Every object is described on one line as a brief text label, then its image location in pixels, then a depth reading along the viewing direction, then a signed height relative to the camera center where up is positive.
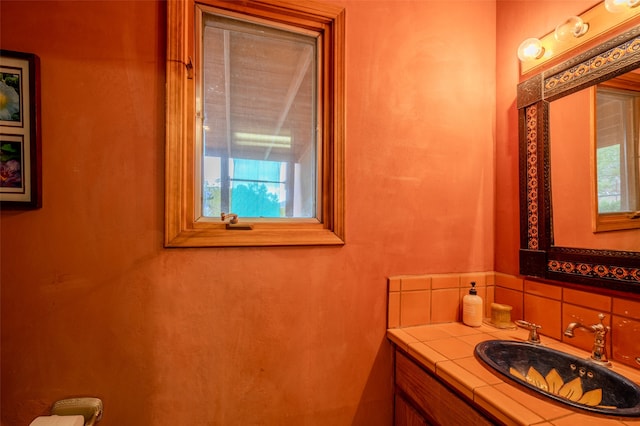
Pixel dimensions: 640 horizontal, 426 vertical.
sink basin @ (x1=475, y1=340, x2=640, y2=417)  0.78 -0.53
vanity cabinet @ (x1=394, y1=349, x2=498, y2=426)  0.86 -0.65
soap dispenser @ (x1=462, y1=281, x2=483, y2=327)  1.28 -0.44
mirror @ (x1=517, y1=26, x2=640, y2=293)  0.95 +0.20
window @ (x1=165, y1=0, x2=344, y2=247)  1.10 +0.39
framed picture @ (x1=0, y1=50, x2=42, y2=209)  0.90 +0.28
